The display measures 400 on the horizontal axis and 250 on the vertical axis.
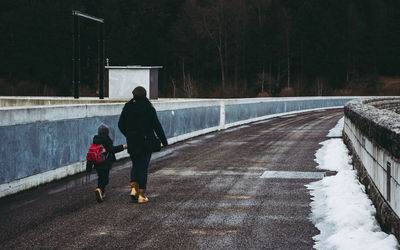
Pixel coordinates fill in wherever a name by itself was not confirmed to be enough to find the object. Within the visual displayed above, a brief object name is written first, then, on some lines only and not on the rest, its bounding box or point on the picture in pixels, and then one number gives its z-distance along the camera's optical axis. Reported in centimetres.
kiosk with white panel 3512
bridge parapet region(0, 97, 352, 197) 857
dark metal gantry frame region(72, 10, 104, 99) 3113
